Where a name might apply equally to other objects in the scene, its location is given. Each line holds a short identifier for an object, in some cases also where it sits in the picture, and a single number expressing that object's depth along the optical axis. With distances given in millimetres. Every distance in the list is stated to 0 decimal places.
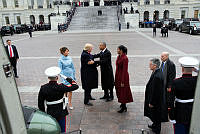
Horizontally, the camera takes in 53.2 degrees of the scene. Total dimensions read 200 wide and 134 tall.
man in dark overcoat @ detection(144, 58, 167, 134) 3961
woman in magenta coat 5066
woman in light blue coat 5336
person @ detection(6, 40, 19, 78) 8672
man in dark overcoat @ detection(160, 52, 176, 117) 4742
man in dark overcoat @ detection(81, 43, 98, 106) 5500
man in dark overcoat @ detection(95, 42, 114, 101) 5637
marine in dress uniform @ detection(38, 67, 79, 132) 3379
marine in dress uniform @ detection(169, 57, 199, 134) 3170
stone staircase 37375
